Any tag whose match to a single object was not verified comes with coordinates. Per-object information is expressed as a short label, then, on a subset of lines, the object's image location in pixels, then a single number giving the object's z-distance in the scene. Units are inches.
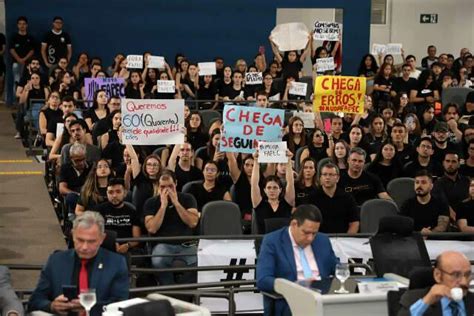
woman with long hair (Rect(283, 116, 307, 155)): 697.6
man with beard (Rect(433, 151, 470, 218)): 599.2
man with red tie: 355.6
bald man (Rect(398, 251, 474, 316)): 335.3
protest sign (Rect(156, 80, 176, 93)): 839.7
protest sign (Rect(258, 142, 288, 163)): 563.2
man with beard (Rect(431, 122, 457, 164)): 681.0
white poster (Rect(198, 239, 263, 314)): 502.6
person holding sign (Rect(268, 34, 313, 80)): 1004.4
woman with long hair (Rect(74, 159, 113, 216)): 531.2
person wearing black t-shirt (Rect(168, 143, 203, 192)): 604.4
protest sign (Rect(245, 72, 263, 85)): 906.1
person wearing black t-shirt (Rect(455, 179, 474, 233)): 553.0
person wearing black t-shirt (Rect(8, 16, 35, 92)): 1007.4
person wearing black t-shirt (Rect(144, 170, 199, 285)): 510.2
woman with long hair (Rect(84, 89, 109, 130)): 756.6
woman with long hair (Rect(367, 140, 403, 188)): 631.8
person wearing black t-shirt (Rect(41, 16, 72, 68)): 1018.1
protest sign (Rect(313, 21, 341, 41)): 996.6
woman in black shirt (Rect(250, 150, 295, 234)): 520.1
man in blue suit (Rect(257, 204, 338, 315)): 394.9
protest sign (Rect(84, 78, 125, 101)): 827.4
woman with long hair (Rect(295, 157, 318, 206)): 564.7
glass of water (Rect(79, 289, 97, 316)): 329.1
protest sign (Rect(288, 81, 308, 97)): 889.5
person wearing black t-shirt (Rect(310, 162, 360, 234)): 534.6
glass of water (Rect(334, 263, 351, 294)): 382.9
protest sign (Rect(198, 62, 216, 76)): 940.0
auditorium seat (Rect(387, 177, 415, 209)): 603.5
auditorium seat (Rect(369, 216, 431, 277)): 440.8
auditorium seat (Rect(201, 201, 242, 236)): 521.3
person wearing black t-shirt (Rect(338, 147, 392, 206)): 586.2
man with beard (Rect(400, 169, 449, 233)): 542.3
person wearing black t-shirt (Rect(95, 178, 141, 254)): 509.4
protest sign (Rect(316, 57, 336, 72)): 906.1
